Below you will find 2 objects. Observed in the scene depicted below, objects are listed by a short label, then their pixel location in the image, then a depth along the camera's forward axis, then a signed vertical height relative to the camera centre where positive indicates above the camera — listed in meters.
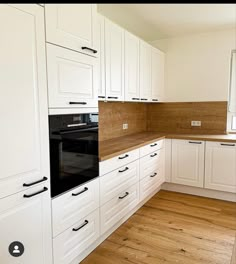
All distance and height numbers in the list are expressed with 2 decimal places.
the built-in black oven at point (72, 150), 1.57 -0.30
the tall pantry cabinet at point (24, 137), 1.21 -0.15
